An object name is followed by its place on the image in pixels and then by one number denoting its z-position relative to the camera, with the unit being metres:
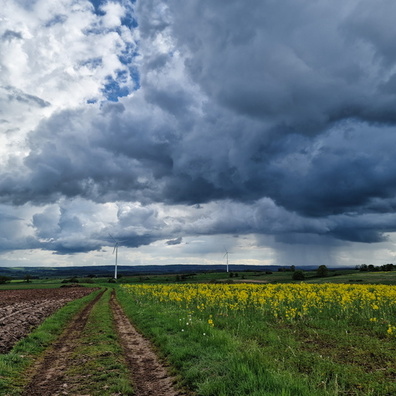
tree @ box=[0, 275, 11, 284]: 154.75
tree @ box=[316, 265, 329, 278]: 113.46
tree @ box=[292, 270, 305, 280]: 109.69
